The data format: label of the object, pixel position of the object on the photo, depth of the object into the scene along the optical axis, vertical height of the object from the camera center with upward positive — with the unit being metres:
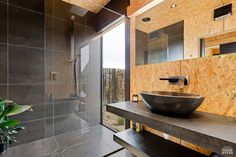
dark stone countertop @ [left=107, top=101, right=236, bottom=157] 0.64 -0.28
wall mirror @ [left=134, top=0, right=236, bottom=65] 1.09 +0.48
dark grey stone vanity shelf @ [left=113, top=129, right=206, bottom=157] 1.15 -0.61
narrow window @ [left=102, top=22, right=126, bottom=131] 2.54 +0.17
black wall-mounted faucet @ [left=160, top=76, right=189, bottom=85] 1.29 -0.01
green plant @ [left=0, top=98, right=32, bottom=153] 1.66 -0.55
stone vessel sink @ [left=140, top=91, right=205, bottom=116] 0.91 -0.17
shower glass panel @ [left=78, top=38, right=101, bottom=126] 2.82 -0.06
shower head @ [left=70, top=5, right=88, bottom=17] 2.58 +1.31
